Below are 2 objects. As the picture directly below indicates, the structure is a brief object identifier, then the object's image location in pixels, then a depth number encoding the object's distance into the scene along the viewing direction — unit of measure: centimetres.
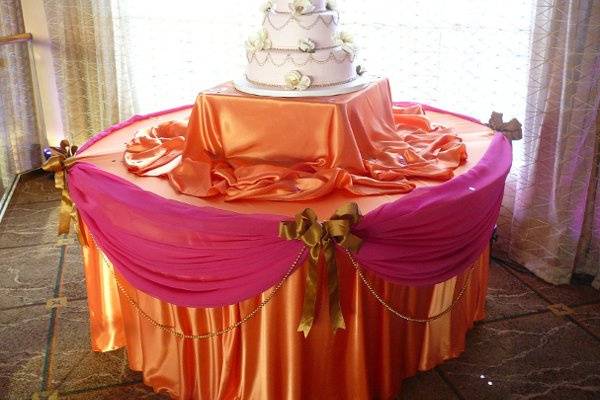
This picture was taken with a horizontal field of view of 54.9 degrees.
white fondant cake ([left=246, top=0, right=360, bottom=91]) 174
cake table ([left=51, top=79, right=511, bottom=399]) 141
